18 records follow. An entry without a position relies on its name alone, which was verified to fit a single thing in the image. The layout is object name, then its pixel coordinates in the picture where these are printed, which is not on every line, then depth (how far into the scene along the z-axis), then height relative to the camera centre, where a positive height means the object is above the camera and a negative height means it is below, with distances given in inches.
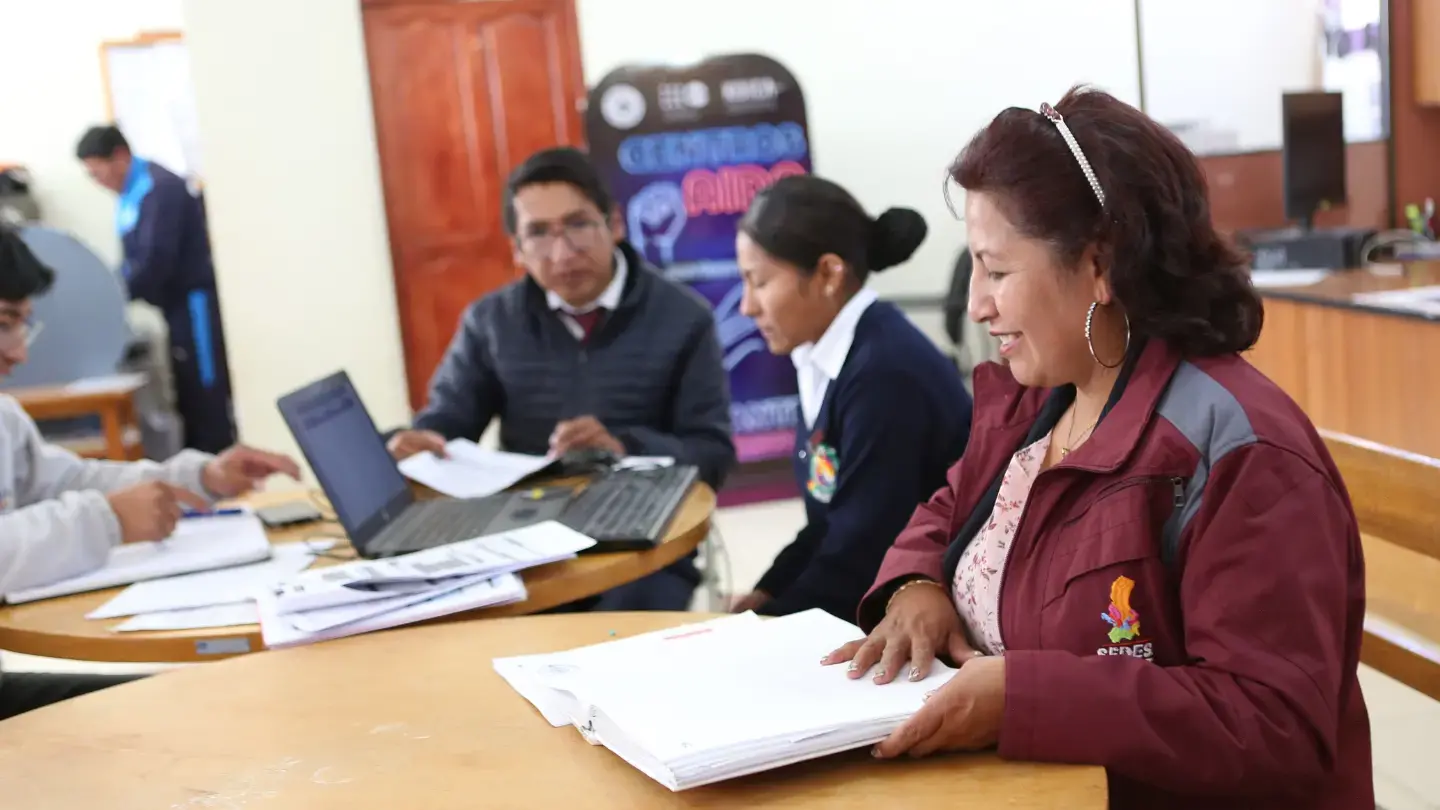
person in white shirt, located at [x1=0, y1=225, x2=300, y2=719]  73.8 -16.3
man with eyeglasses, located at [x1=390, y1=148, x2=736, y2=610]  110.3 -12.7
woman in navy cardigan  78.4 -13.3
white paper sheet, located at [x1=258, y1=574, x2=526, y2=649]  62.1 -19.0
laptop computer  77.4 -17.4
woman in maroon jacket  42.1 -13.3
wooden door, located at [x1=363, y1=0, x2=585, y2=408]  221.1 +11.2
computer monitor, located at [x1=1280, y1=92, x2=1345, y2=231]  186.7 -4.2
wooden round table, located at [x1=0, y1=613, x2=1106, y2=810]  41.9 -19.1
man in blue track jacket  242.7 -6.7
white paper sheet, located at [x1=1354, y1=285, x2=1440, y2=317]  145.0 -20.6
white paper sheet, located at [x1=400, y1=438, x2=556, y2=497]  92.0 -19.1
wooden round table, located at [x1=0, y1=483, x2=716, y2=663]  64.6 -19.6
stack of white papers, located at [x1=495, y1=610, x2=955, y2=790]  41.8 -17.7
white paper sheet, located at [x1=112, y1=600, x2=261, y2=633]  66.2 -19.3
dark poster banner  200.5 +3.1
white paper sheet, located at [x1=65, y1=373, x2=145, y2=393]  219.1 -25.0
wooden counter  151.4 -28.4
